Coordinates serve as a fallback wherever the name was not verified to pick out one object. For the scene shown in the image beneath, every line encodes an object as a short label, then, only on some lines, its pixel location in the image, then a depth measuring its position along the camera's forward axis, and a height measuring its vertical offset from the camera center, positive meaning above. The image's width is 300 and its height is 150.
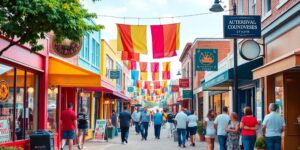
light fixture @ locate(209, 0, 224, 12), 18.09 +3.39
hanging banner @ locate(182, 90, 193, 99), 40.83 +0.73
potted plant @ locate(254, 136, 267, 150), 15.21 -1.23
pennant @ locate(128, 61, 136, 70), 48.49 +3.65
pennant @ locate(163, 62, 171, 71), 47.47 +3.45
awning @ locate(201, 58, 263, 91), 18.70 +1.17
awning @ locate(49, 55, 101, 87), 17.77 +0.97
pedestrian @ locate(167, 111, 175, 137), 31.75 -1.19
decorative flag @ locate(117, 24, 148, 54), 23.28 +3.04
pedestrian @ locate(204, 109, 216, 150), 16.94 -0.93
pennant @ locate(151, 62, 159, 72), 47.22 +3.40
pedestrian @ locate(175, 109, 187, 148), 22.04 -0.90
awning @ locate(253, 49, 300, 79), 11.05 +0.92
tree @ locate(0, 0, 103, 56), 9.01 +1.57
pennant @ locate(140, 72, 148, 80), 51.42 +2.82
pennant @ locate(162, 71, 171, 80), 47.56 +2.63
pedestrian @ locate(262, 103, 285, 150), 13.04 -0.62
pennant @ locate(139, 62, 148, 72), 46.67 +3.42
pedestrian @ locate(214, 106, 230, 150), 15.46 -0.70
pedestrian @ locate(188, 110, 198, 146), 22.68 -0.97
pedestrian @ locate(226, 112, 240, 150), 14.73 -0.87
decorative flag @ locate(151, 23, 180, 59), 23.17 +2.98
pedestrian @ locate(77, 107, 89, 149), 20.50 -0.95
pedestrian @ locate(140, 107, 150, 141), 28.22 -1.10
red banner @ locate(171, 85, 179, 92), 53.59 +1.59
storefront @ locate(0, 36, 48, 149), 13.56 +0.29
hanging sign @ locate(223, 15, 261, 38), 16.30 +2.48
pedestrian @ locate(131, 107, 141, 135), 31.33 -0.78
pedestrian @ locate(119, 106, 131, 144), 24.25 -0.99
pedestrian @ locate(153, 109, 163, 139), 29.11 -1.13
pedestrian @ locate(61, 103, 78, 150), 17.95 -0.73
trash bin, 14.67 -1.08
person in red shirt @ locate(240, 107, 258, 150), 14.05 -0.72
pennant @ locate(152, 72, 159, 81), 48.47 +2.61
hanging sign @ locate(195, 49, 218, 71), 27.08 +2.32
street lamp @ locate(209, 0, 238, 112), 16.23 +0.72
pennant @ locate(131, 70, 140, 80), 53.84 +3.00
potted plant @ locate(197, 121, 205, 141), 25.94 -1.38
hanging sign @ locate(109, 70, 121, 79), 36.78 +2.11
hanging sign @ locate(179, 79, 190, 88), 44.70 +1.76
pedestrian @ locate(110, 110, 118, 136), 31.07 -1.05
